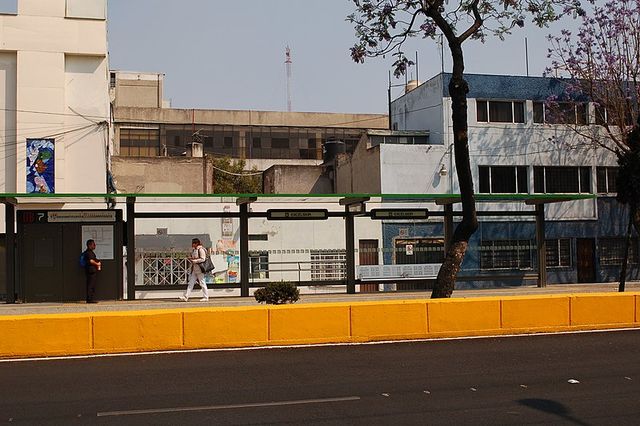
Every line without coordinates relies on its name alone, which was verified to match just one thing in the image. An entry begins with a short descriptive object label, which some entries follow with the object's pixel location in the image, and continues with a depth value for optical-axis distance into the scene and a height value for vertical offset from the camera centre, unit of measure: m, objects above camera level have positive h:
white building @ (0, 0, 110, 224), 29.17 +5.88
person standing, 19.89 -0.47
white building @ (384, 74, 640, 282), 31.56 +3.15
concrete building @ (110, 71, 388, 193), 66.94 +10.73
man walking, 19.77 -0.63
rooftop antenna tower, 102.62 +24.48
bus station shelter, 20.28 +0.68
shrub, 15.52 -0.98
